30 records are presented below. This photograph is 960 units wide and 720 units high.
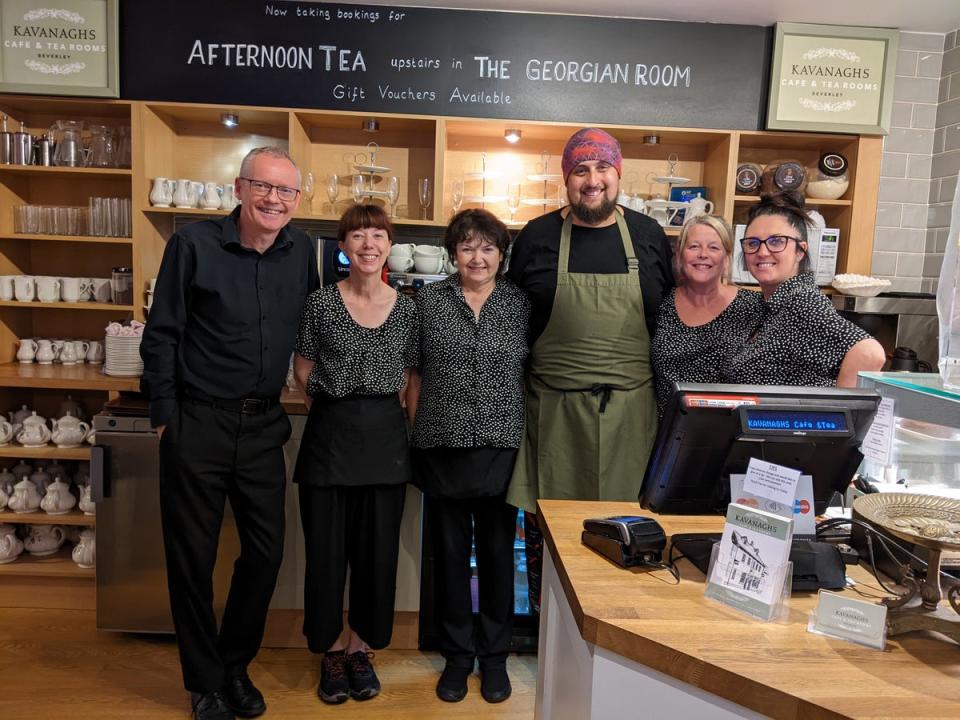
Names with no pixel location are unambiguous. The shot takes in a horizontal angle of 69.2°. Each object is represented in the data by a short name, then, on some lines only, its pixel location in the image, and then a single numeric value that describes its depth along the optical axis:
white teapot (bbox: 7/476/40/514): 3.13
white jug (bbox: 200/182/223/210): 3.32
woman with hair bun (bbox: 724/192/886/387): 1.83
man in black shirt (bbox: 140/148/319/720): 2.15
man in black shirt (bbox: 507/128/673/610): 2.28
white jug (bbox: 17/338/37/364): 3.48
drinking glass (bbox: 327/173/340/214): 3.57
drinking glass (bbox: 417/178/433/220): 3.45
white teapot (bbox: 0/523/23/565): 3.13
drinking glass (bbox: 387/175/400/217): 3.41
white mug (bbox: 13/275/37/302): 3.37
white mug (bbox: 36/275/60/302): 3.38
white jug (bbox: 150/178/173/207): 3.28
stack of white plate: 3.10
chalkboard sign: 3.29
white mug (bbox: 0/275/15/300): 3.37
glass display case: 1.32
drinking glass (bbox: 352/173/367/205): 3.44
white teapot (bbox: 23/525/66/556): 3.19
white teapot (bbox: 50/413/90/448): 3.18
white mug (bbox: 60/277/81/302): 3.42
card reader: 1.34
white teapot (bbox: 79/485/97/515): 3.14
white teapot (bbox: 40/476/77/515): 3.13
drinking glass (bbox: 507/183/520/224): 3.48
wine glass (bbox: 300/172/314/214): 3.35
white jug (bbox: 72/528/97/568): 3.09
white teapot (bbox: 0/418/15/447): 3.19
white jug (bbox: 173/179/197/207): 3.28
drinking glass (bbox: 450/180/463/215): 3.42
